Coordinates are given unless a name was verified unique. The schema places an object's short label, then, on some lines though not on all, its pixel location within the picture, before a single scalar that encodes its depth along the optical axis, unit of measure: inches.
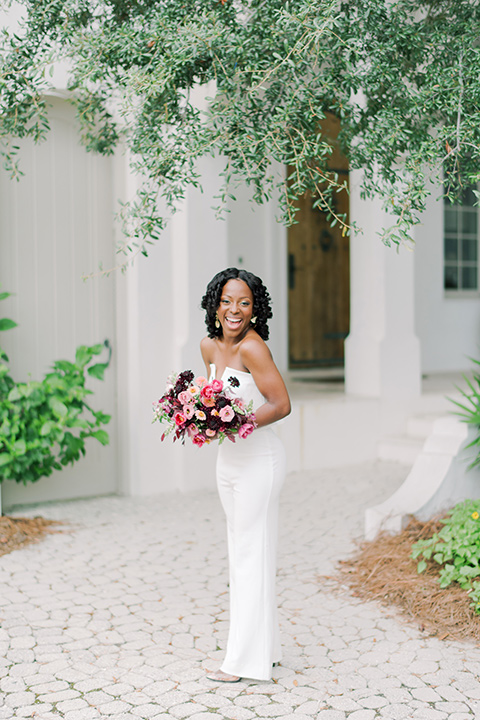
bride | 131.2
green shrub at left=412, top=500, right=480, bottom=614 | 166.4
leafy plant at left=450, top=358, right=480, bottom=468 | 211.5
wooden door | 426.6
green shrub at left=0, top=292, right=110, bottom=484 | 230.2
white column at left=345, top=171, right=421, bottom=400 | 324.8
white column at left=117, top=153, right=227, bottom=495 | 271.3
